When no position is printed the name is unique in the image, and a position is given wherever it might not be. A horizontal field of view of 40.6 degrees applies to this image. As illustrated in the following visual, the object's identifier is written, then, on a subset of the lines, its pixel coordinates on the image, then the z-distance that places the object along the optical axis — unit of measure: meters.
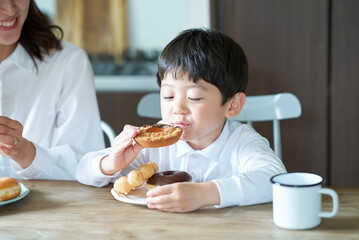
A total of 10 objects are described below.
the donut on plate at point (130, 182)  1.19
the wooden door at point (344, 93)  2.74
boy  1.31
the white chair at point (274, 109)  1.94
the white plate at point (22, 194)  1.14
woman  1.74
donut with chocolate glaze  1.18
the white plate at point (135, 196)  1.12
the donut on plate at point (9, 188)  1.15
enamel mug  0.94
